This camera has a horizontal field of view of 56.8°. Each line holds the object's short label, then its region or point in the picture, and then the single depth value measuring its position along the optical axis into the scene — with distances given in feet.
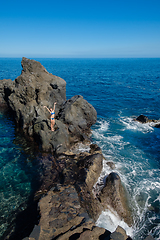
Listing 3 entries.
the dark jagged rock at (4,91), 95.91
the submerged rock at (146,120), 83.42
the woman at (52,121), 56.34
